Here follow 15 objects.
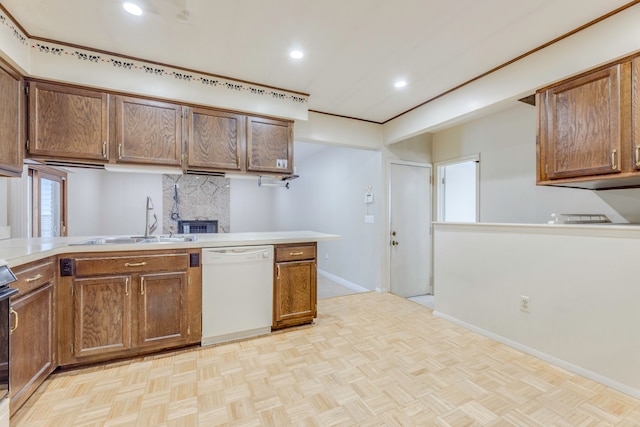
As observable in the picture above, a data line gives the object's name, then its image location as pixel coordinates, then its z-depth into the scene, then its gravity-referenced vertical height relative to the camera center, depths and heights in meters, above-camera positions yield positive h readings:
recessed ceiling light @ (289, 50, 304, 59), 2.42 +1.40
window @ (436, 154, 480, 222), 4.24 +0.35
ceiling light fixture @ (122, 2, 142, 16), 1.85 +1.40
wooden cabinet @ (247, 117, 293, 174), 3.10 +0.78
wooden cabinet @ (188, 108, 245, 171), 2.84 +0.78
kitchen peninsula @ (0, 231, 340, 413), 1.71 -0.65
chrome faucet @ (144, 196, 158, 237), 2.71 -0.12
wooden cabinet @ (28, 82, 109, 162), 2.31 +0.79
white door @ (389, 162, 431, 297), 4.24 -0.24
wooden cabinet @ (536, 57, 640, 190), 1.86 +0.61
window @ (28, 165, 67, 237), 3.66 +0.19
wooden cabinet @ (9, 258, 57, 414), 1.58 -0.72
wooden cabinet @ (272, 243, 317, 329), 2.78 -0.74
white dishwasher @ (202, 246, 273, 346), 2.49 -0.73
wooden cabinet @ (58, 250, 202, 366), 2.08 -0.72
